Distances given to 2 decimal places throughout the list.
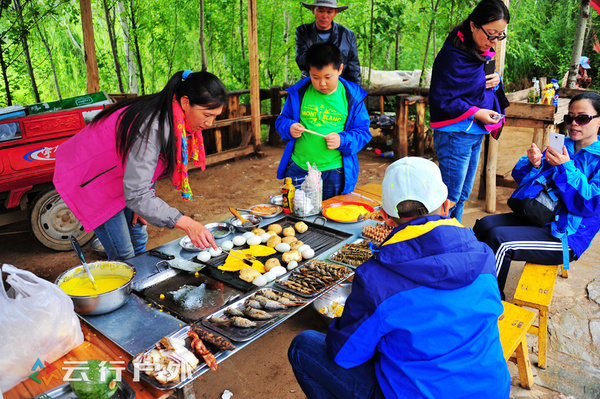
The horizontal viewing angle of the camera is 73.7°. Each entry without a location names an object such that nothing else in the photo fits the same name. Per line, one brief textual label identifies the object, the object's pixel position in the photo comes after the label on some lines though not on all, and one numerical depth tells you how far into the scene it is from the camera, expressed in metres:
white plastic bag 1.54
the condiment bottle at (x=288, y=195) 3.22
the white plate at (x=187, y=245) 2.70
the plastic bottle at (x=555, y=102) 5.28
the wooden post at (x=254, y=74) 7.26
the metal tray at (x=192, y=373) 1.57
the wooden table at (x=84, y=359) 1.55
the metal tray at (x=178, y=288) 2.11
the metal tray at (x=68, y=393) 1.51
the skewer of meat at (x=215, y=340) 1.78
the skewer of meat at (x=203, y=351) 1.69
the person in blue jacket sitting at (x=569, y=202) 2.90
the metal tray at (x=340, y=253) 2.53
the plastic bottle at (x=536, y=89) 6.36
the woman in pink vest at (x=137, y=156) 2.25
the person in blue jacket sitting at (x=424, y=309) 1.50
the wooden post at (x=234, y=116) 8.37
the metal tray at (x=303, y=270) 2.22
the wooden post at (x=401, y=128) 7.38
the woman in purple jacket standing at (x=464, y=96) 3.61
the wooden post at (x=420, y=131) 7.67
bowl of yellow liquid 1.94
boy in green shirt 3.47
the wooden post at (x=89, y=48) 5.50
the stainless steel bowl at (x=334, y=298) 2.99
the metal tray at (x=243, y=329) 1.86
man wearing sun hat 5.06
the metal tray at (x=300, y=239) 2.37
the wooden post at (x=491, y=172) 5.52
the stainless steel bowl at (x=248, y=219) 3.00
